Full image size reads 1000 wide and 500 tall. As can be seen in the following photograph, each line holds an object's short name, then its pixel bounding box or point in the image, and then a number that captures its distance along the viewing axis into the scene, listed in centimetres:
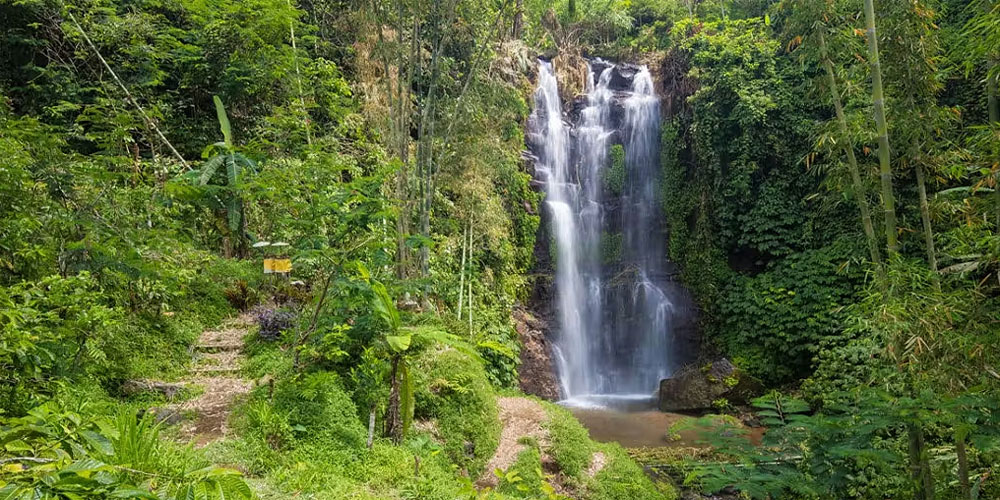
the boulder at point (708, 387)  991
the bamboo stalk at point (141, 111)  719
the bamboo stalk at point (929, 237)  410
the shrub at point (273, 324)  658
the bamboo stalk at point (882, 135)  417
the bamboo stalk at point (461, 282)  976
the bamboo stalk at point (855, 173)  430
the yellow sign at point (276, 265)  593
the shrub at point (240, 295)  815
